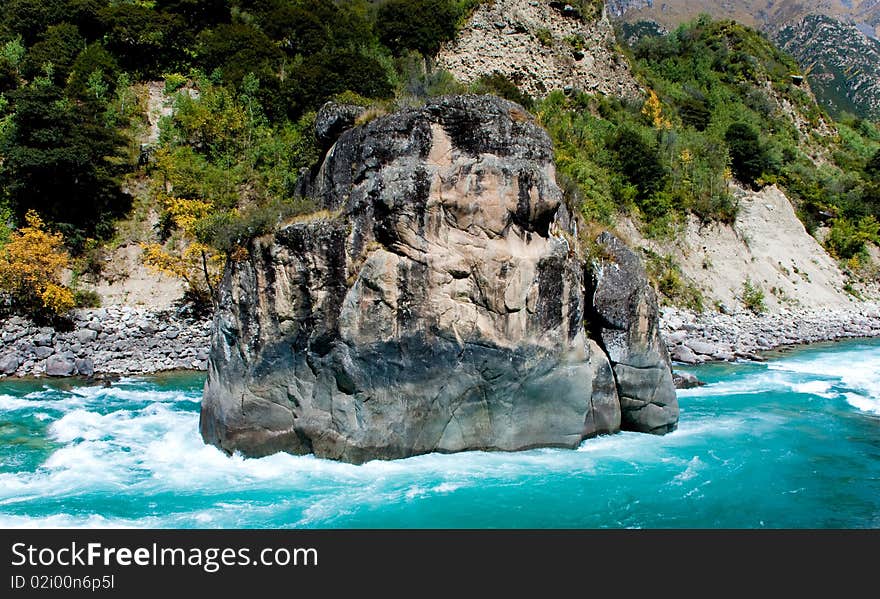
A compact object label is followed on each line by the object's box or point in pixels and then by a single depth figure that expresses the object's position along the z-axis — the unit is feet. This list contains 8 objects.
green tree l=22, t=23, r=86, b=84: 130.41
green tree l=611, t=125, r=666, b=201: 138.00
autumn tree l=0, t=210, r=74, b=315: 85.40
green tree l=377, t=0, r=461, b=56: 165.89
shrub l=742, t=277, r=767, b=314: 123.95
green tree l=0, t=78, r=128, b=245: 96.99
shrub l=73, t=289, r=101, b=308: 92.93
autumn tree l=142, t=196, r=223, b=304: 96.37
